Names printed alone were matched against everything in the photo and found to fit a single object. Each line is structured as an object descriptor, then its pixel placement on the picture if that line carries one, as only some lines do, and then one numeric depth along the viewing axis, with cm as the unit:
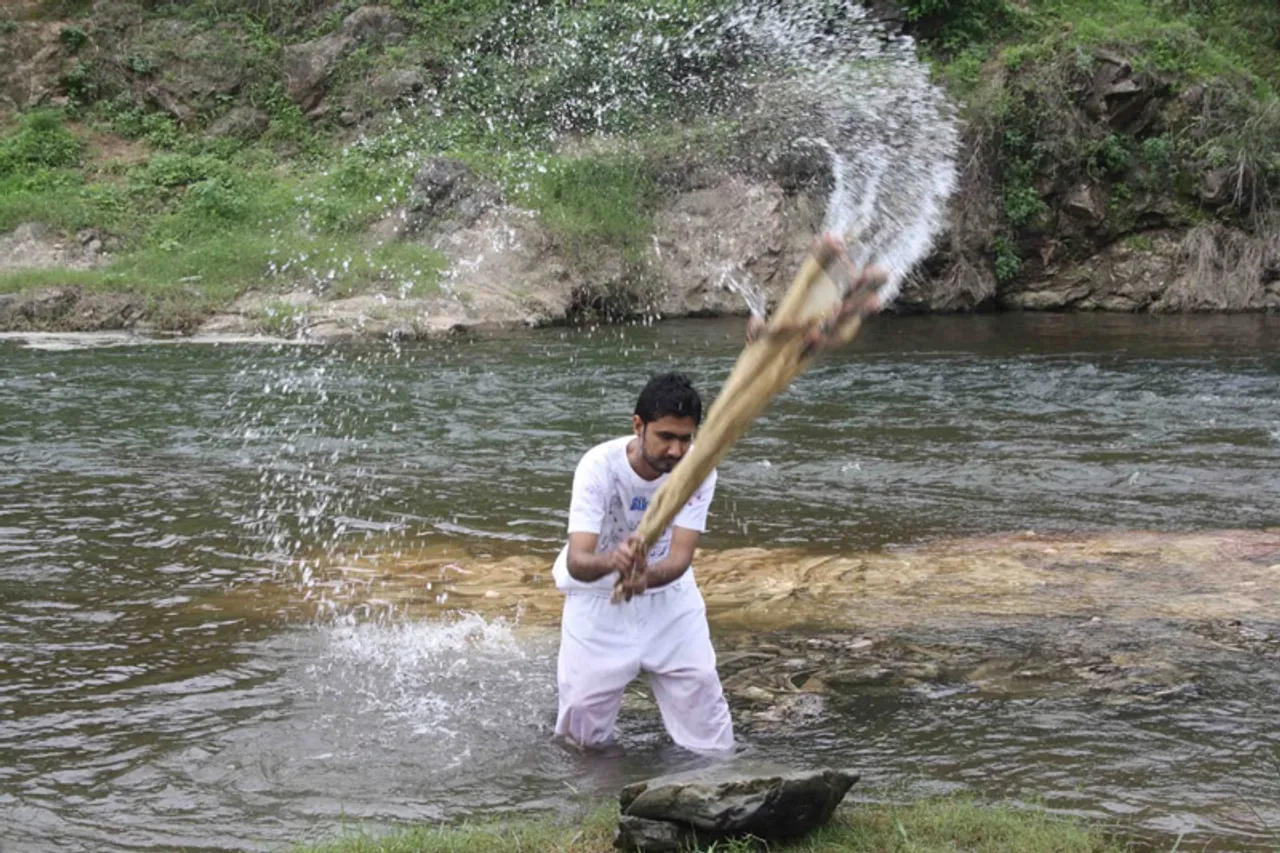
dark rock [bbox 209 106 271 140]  2562
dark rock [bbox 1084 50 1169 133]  2406
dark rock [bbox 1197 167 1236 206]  2334
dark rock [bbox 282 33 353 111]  2644
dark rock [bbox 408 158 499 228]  2184
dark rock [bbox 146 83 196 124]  2598
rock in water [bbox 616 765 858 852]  398
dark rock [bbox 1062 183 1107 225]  2397
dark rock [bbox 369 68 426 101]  2577
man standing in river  469
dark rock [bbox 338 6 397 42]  2716
